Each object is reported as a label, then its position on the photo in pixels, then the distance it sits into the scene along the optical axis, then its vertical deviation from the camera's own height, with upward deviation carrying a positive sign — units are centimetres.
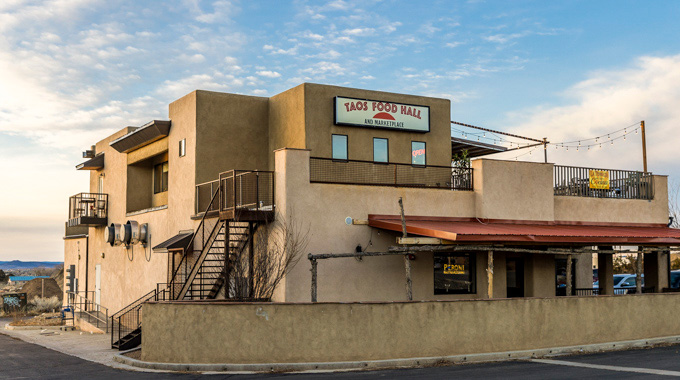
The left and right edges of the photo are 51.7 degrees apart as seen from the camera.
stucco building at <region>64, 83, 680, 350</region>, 2141 +130
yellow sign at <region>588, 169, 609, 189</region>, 2772 +246
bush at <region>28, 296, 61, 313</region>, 4516 -401
